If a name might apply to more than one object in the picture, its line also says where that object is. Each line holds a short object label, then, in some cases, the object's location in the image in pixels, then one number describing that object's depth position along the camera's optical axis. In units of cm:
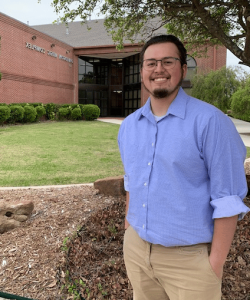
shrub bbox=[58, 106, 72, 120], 2561
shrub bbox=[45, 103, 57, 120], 2550
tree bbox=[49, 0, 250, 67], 514
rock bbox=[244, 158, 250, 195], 495
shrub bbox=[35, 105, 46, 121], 2358
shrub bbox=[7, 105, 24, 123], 2081
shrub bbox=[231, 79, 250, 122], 1792
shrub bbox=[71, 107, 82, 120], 2606
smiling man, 146
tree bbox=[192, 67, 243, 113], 2417
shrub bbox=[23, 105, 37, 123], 2208
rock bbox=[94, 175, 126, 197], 493
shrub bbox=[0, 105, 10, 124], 1927
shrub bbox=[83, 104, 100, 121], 2720
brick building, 2338
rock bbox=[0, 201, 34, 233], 401
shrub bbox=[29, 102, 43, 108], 2408
